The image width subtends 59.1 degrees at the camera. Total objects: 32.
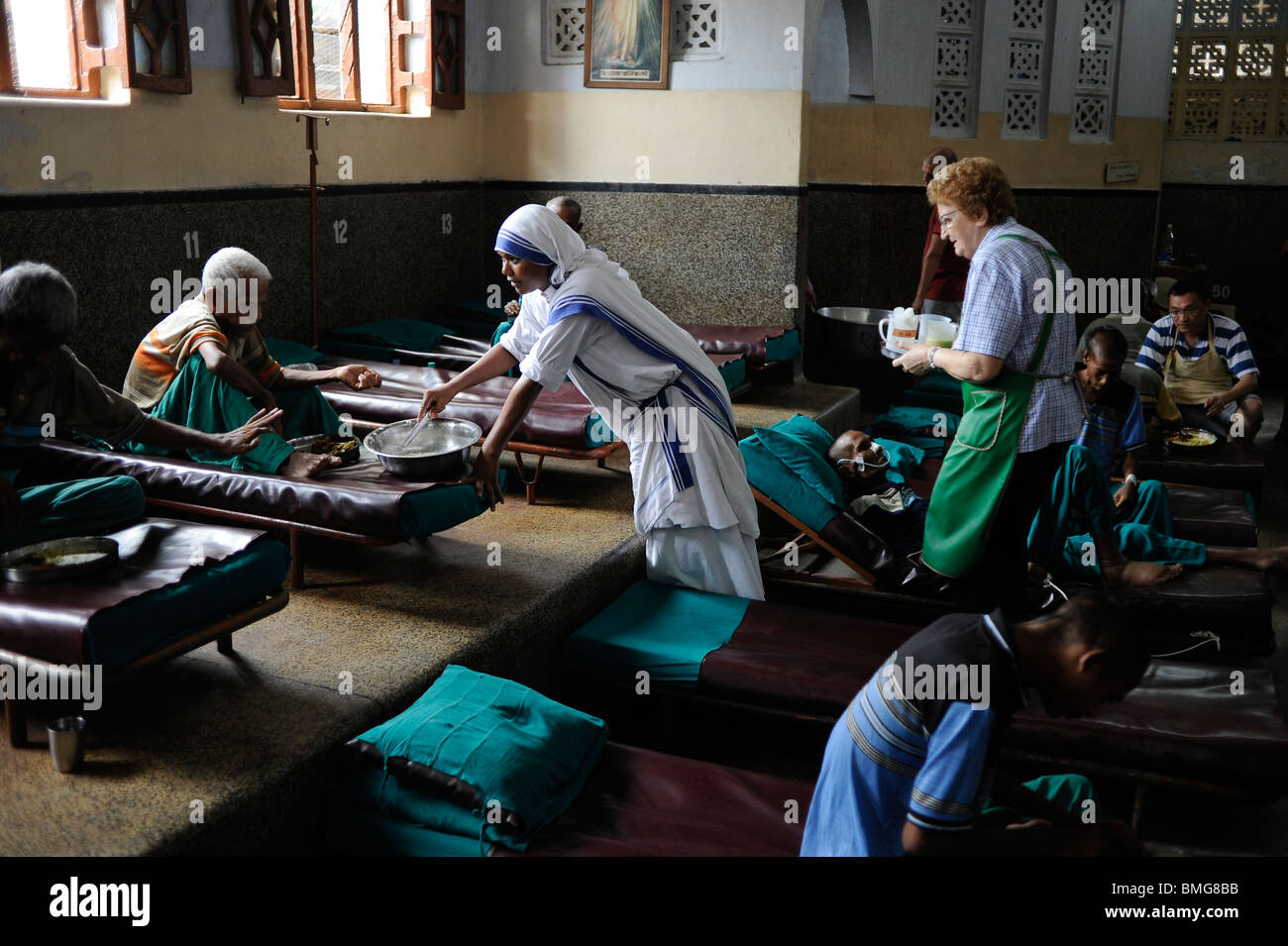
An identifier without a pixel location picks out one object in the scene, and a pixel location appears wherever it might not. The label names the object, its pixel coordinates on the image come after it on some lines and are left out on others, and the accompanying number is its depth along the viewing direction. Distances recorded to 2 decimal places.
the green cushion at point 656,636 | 3.54
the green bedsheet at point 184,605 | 2.61
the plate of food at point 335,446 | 4.24
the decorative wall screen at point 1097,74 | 9.69
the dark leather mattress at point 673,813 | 2.60
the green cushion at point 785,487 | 4.50
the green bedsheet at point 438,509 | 3.59
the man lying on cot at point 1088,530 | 4.35
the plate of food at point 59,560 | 2.75
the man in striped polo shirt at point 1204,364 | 6.11
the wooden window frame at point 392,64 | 6.21
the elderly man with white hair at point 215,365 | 4.22
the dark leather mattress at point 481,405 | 4.86
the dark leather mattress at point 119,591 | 2.56
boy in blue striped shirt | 1.85
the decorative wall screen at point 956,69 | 9.01
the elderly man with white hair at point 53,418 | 2.97
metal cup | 2.57
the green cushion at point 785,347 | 6.68
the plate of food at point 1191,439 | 5.93
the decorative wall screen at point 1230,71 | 10.05
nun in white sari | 3.67
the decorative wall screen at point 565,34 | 7.37
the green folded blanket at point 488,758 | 2.60
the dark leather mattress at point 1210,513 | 4.96
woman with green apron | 3.46
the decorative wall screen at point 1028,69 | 9.34
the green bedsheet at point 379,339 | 6.39
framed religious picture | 7.14
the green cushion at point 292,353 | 5.79
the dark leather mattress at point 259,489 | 3.58
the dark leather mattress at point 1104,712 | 3.09
